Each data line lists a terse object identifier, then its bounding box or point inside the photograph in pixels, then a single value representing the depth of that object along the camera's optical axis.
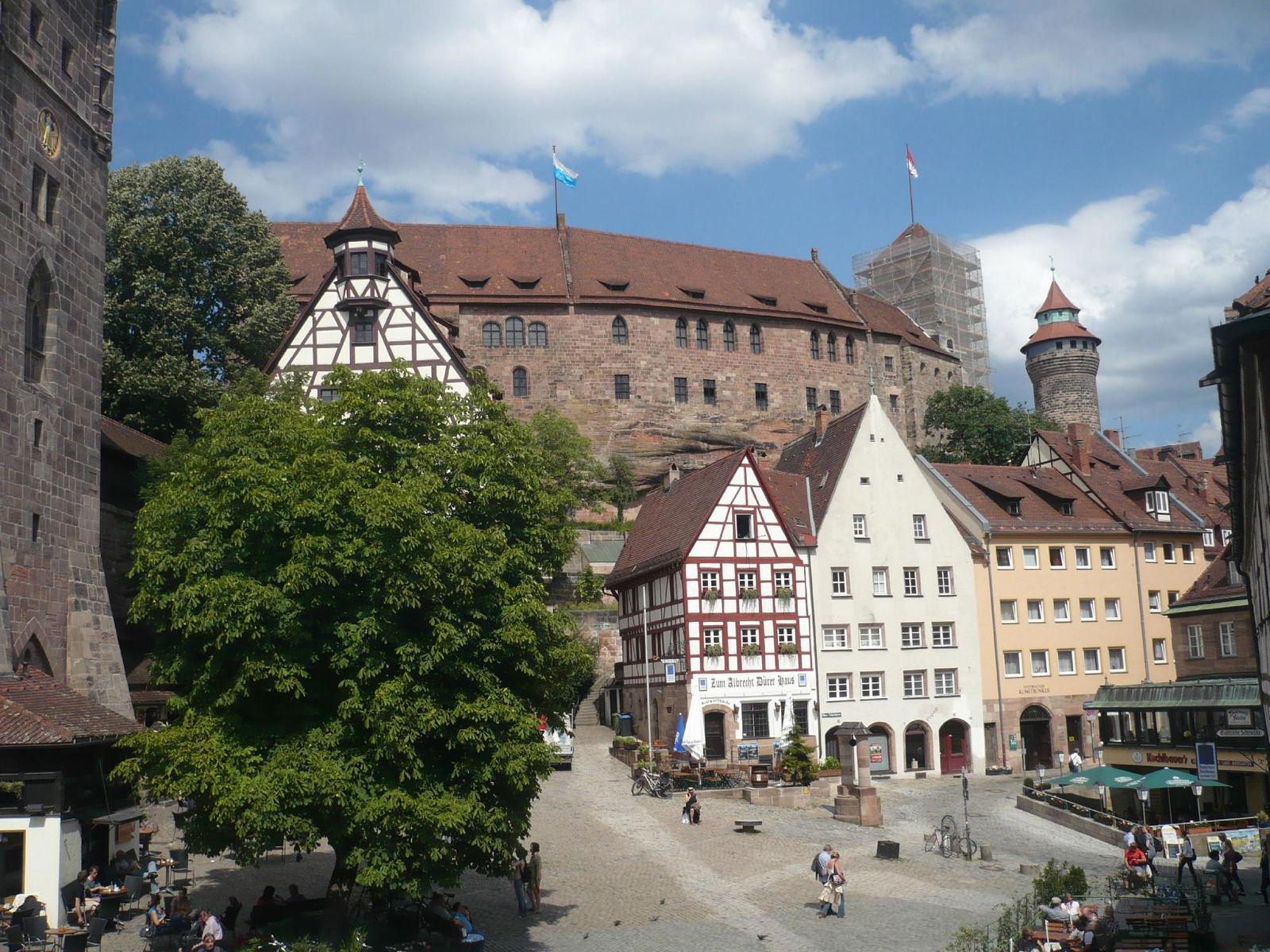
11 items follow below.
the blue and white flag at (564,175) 80.00
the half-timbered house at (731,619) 42.19
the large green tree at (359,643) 19.44
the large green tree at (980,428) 71.94
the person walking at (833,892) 23.41
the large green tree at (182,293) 45.38
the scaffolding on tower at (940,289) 96.62
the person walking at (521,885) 22.68
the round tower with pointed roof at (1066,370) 99.62
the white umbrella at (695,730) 40.62
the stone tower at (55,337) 26.23
